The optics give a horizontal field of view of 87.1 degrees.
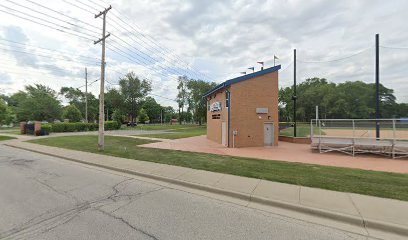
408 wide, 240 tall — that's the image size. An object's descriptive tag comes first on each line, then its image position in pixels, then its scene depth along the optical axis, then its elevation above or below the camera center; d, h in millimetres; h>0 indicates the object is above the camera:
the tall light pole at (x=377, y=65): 15164 +3941
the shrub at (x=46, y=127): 27183 -1062
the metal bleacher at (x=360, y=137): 12719 -1129
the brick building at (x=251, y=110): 17250 +823
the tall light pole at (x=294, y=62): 21078 +5620
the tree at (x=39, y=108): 51406 +2631
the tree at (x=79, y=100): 81744 +7615
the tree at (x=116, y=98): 55312 +5469
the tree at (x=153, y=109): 107312 +5103
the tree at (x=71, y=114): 52991 +1268
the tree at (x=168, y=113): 123575 +3711
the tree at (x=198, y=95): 57469 +6544
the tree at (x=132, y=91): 55719 +7401
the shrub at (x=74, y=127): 30094 -1211
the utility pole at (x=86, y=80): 38056 +6903
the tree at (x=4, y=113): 24197 +690
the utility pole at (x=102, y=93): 13727 +1680
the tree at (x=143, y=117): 85400 +901
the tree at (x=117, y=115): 57381 +1134
